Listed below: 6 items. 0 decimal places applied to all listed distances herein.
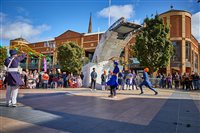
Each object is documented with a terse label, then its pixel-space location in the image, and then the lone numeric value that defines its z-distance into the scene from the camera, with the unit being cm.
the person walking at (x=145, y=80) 1191
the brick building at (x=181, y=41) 3747
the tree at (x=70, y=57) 4062
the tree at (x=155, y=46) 2592
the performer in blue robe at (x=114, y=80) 982
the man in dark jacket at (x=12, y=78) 653
